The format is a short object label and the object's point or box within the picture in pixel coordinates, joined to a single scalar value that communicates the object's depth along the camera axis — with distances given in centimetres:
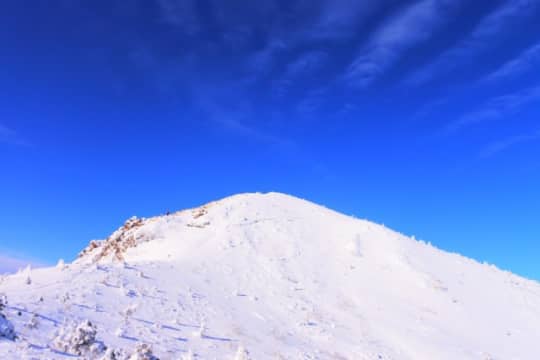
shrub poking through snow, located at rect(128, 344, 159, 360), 1102
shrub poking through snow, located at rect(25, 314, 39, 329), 1155
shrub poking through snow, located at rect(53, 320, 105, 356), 1058
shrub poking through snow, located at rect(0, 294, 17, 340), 1007
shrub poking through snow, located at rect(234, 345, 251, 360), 1394
